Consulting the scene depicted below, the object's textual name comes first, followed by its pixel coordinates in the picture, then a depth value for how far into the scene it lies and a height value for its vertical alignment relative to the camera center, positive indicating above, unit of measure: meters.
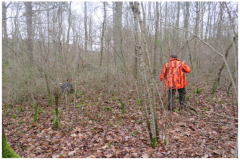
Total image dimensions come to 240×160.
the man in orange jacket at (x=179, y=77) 4.41 -0.03
